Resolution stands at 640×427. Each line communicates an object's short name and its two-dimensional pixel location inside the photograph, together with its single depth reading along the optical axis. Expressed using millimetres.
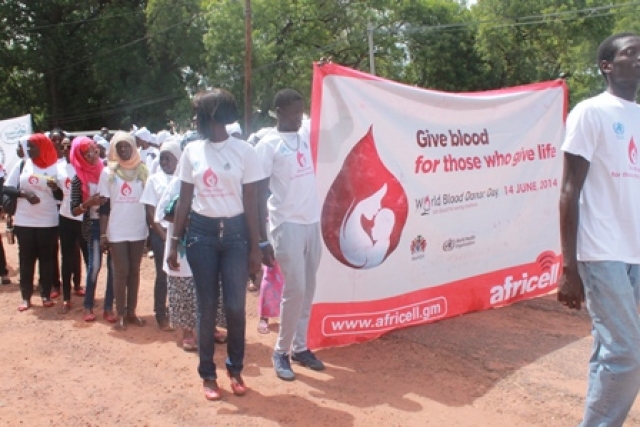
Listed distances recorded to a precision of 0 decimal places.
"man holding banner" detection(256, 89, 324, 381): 4461
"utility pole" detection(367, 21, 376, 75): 30031
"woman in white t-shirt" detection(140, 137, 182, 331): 5578
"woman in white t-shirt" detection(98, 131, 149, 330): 5941
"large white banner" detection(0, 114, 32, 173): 13578
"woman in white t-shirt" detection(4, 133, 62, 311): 6746
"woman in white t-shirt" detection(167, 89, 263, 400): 4043
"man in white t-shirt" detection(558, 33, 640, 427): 2910
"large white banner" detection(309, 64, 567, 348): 5051
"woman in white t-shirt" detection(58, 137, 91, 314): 6685
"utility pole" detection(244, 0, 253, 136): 20519
